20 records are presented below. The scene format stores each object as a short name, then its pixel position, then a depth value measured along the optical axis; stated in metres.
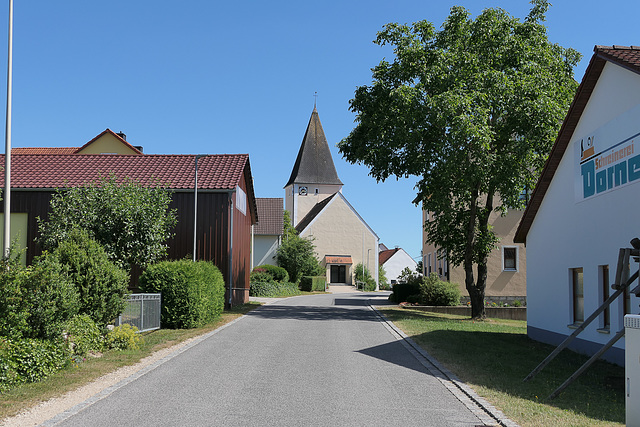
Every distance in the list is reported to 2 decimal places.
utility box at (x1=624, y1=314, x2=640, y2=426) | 6.88
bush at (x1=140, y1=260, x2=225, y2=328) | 18.42
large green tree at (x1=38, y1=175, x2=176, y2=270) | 20.94
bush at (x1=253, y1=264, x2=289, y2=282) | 50.31
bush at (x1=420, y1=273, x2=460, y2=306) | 31.86
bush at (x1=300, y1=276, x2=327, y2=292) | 57.47
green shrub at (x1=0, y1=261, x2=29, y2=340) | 9.64
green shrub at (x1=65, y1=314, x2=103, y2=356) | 11.79
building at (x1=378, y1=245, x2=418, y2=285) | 102.50
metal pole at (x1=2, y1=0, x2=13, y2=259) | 11.63
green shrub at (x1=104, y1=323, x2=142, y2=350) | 13.59
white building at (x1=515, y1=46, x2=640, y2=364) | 12.52
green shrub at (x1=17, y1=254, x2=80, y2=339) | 10.16
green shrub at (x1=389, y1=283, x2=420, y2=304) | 35.22
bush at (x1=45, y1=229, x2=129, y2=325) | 13.17
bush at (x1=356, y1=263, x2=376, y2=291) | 69.94
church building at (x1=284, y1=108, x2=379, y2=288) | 72.25
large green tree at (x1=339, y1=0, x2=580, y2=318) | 22.89
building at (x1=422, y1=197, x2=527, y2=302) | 35.31
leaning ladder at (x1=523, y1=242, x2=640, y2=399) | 10.12
